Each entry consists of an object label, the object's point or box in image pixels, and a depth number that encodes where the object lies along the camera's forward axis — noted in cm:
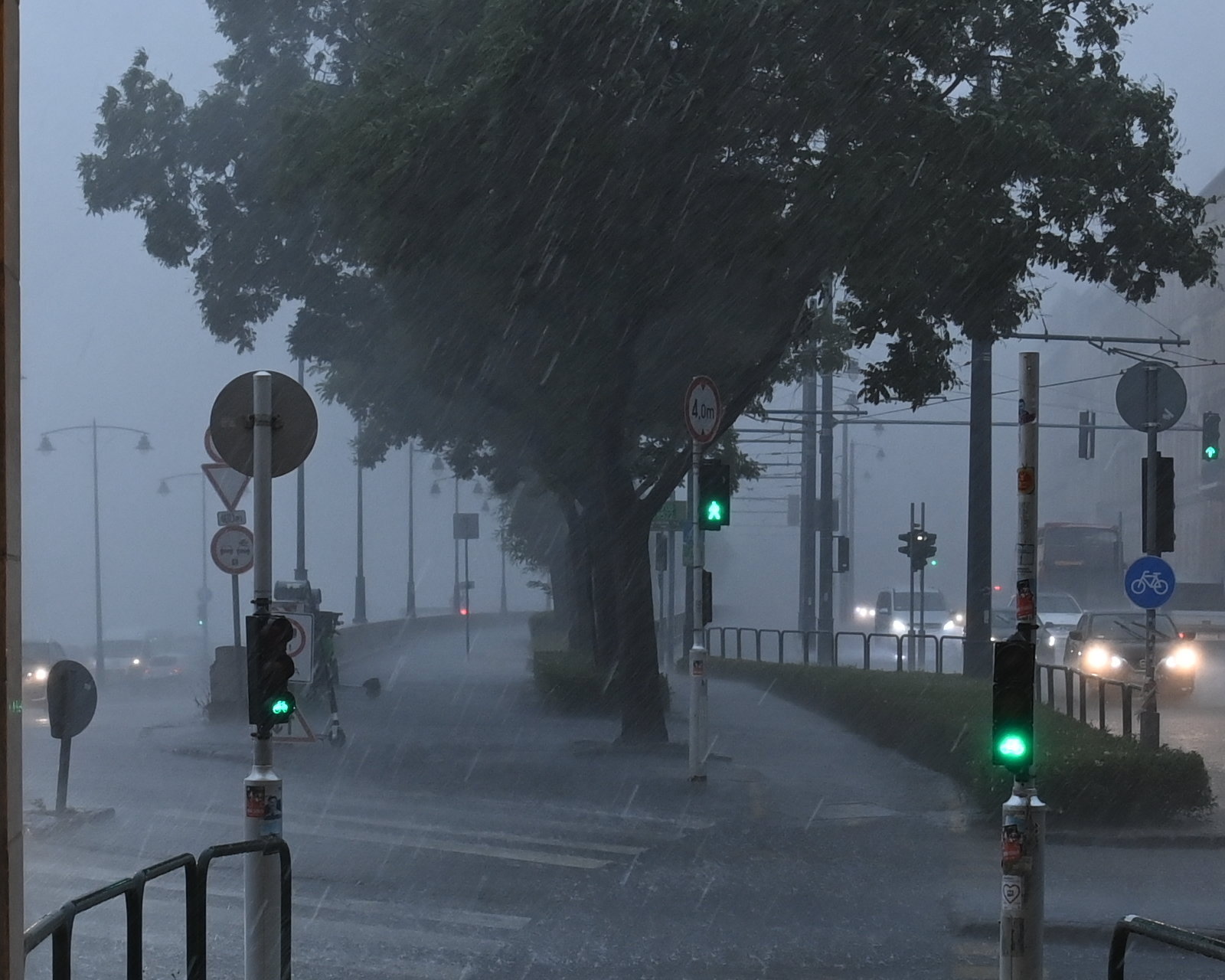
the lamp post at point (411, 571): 7174
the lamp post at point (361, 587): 5631
